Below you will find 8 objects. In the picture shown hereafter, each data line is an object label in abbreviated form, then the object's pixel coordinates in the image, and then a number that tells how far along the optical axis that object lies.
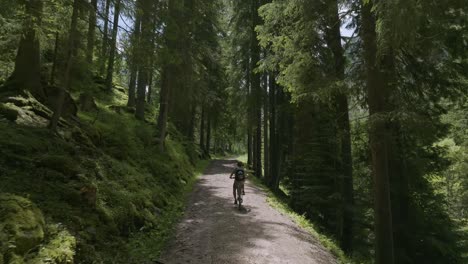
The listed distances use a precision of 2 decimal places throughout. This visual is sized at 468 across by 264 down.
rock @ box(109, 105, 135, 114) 19.42
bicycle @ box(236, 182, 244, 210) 11.94
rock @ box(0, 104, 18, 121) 8.64
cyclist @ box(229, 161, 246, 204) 12.12
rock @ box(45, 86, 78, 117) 10.96
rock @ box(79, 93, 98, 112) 15.19
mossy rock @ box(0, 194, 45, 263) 4.43
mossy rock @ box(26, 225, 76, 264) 4.70
